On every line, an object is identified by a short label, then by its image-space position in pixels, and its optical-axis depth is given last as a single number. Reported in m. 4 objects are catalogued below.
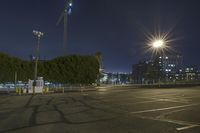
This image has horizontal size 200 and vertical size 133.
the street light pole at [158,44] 34.05
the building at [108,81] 41.62
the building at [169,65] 99.20
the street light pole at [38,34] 23.12
